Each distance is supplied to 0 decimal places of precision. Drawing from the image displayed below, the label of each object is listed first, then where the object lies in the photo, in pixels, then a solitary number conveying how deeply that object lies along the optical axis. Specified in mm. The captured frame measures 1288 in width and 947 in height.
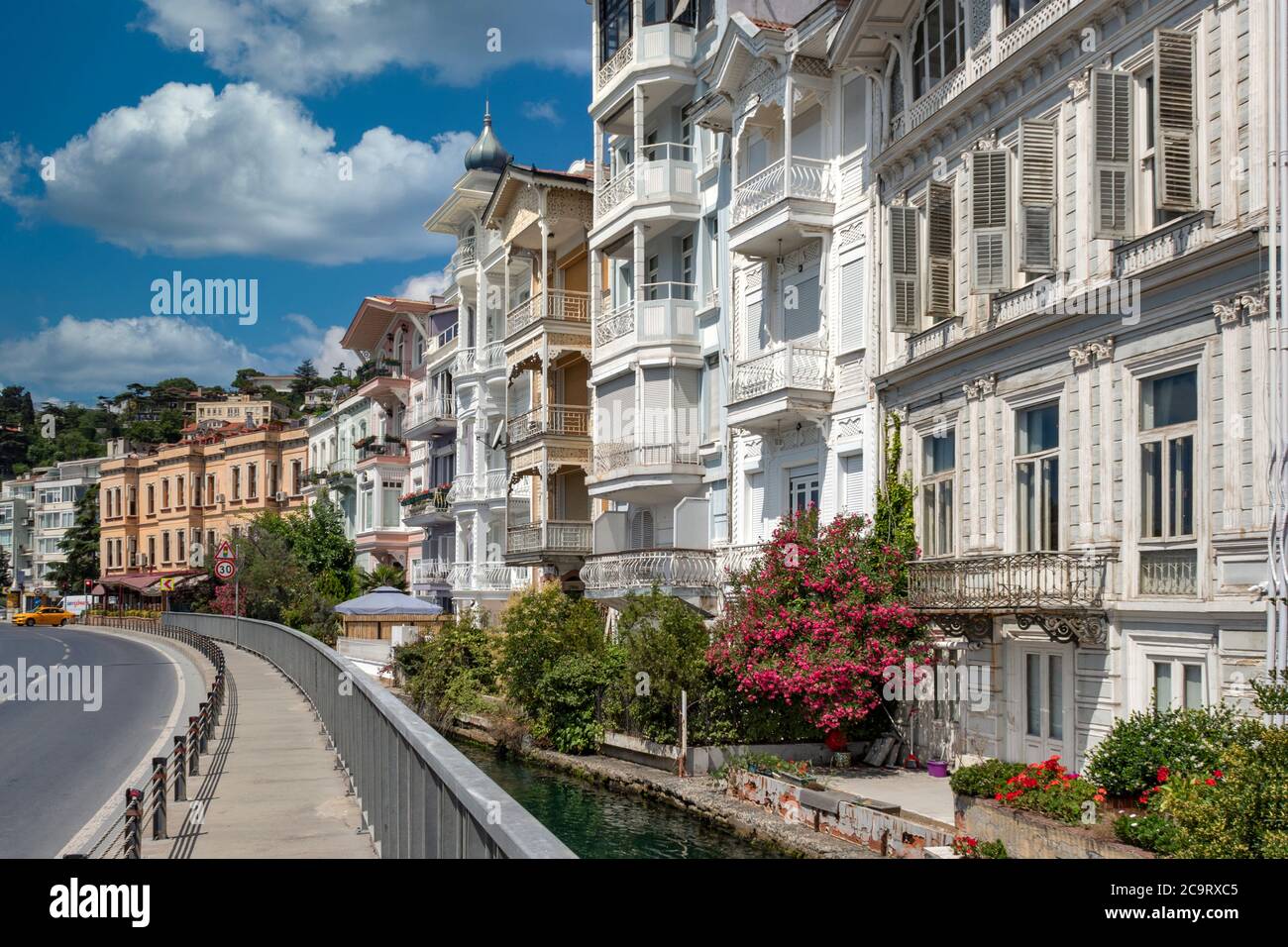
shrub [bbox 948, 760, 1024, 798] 16406
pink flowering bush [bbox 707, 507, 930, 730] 22172
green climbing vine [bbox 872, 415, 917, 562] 23766
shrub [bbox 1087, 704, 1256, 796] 13938
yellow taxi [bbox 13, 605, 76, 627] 86750
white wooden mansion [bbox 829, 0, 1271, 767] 15969
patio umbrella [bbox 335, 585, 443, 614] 48812
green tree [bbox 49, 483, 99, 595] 109375
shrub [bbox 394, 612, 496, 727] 36188
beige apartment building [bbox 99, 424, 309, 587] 83438
